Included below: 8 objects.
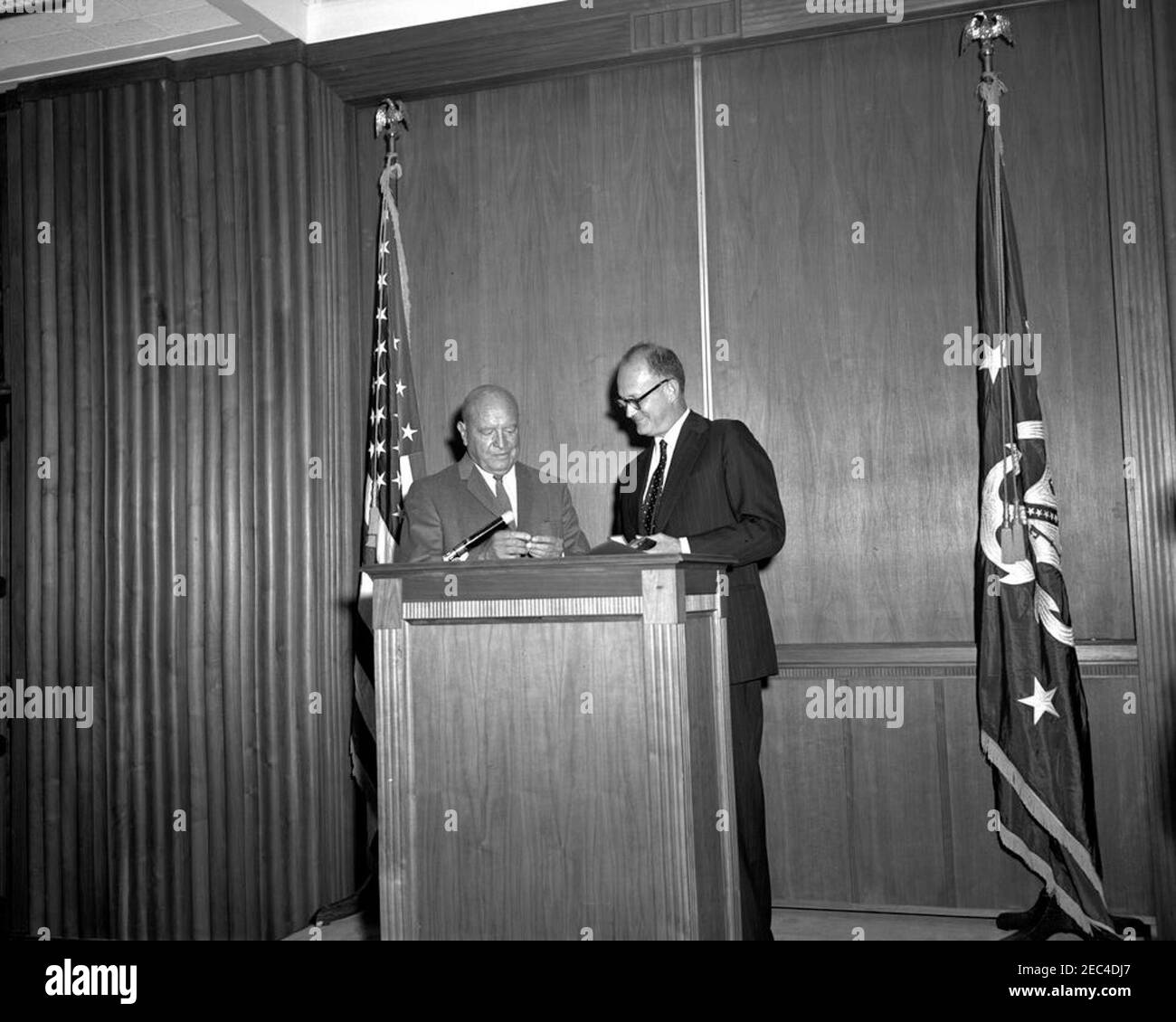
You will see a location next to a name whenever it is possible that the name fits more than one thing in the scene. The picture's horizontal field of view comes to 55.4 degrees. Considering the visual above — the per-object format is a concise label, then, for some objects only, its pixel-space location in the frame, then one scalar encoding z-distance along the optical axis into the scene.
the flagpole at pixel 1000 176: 3.86
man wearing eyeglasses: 3.28
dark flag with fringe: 3.70
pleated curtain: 4.43
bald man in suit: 3.61
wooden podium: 2.43
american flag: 4.39
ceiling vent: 4.19
